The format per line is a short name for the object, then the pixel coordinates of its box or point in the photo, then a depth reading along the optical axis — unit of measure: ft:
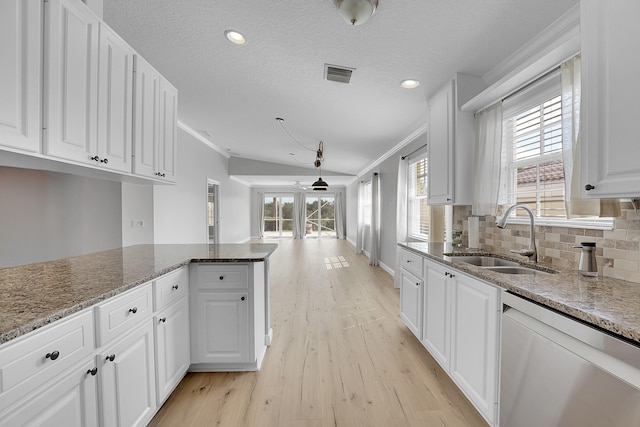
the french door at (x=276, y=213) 37.09
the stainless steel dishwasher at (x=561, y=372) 2.65
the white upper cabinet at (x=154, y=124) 5.98
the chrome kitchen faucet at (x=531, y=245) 5.69
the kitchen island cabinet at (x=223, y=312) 6.25
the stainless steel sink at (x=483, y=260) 6.83
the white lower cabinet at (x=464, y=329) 4.52
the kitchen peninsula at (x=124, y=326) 2.80
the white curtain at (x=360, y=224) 23.88
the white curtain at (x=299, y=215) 36.32
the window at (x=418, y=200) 12.74
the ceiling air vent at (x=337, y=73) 7.42
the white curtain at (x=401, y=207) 13.80
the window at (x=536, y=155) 5.75
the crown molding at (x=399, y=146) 11.43
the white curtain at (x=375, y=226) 18.88
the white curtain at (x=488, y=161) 6.89
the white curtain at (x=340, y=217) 36.58
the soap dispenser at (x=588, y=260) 4.46
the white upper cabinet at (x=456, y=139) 7.46
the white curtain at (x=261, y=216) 36.63
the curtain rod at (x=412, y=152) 11.46
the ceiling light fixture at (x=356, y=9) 4.65
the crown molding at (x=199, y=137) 15.29
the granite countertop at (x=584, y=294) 2.79
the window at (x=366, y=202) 21.53
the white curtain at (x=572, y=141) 4.53
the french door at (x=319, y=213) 37.45
